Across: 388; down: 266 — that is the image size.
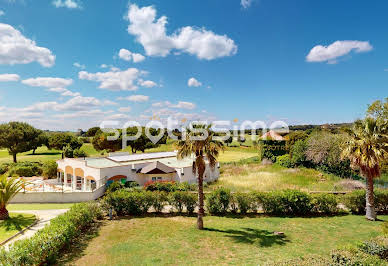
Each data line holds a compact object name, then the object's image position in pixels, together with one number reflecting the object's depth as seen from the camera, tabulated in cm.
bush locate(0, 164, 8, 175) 4286
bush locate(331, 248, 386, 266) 838
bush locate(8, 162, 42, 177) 3897
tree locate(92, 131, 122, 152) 6134
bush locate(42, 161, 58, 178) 3750
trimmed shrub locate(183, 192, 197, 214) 2111
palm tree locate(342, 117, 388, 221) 1753
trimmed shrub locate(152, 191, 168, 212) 2122
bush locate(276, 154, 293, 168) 4641
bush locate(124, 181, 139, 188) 2952
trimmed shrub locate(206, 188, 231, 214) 2072
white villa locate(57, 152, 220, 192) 2931
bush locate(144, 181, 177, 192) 2600
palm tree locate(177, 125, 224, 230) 1695
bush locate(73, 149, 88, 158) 4331
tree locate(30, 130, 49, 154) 6084
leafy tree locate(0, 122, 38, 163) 5429
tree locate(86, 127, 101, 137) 9119
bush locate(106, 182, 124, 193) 2633
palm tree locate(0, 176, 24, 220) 1889
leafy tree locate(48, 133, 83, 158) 6262
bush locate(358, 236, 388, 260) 971
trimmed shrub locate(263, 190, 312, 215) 2016
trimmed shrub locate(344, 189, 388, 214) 2038
